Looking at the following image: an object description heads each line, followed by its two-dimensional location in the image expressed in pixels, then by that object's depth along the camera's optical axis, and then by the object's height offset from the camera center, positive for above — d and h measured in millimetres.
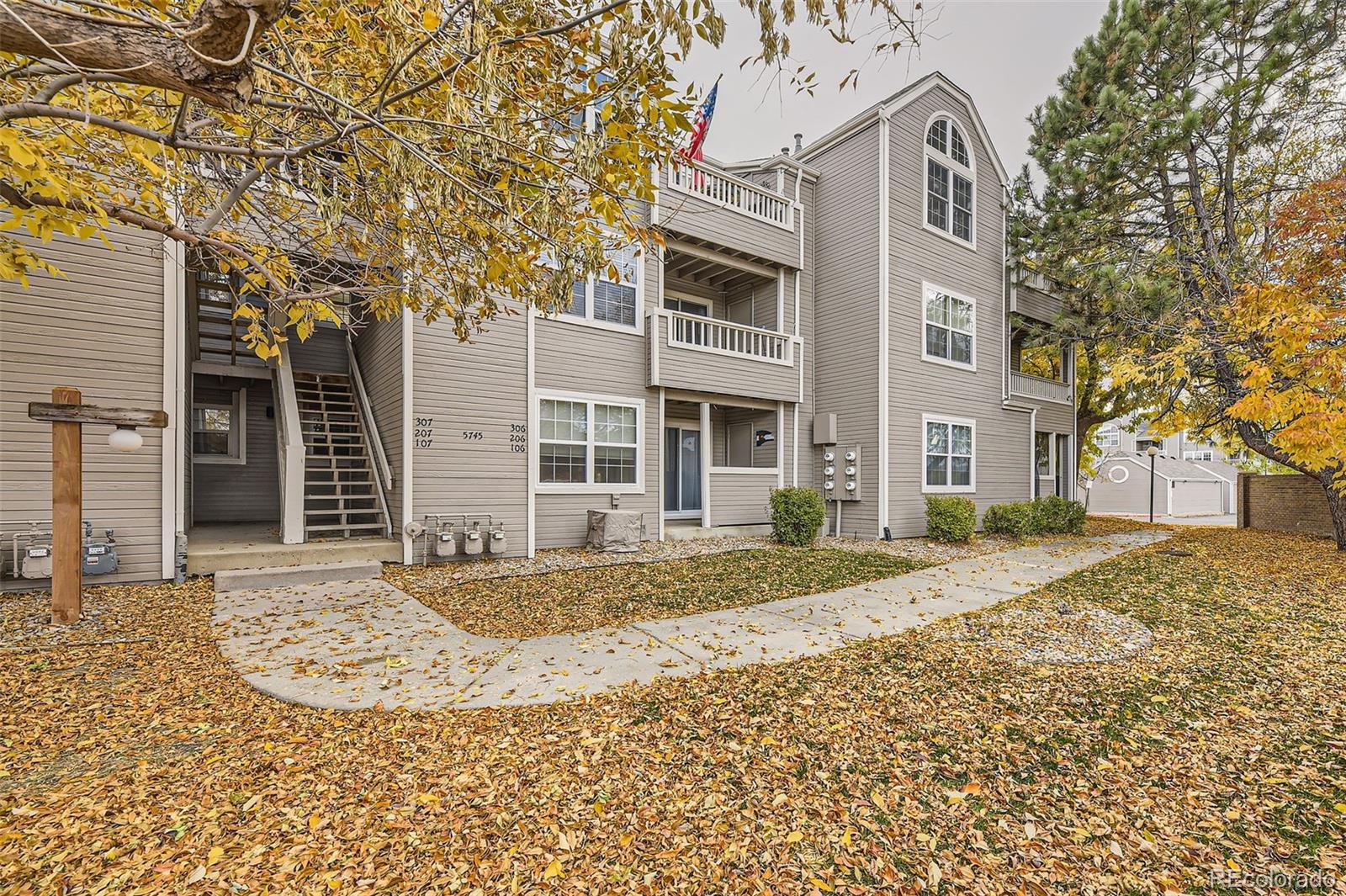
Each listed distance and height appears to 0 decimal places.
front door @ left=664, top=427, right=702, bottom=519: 13156 -394
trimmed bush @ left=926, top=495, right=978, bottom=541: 11711 -1356
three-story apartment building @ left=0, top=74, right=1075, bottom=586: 6742 +1231
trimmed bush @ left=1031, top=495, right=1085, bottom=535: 13972 -1603
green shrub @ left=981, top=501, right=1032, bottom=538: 13031 -1549
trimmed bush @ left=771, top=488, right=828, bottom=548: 11031 -1236
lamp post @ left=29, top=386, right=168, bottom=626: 4902 -356
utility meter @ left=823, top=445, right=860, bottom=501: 12305 -421
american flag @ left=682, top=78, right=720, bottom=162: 9188 +5675
